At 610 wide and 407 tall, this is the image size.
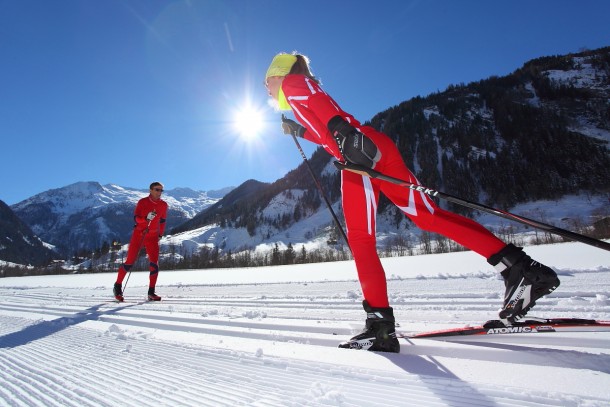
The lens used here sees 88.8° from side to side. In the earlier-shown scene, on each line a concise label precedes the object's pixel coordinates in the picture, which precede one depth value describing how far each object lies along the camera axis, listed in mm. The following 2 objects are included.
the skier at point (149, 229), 5758
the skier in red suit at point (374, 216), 1580
